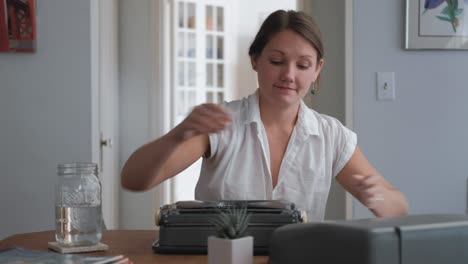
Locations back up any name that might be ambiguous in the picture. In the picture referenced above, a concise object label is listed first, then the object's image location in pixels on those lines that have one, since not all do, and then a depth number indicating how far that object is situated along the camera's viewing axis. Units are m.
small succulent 1.95
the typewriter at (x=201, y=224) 2.16
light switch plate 3.56
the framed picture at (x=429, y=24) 3.56
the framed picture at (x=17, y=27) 3.36
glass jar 2.25
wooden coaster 2.20
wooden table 2.14
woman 2.61
